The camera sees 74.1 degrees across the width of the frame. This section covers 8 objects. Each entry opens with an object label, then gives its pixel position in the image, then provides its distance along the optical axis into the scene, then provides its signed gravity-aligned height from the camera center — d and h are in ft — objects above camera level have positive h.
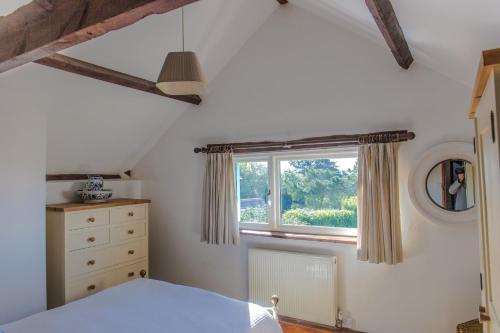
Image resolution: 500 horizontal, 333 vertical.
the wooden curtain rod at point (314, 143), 8.96 +1.13
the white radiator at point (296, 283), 9.78 -3.21
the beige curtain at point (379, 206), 8.83 -0.78
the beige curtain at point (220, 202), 11.56 -0.73
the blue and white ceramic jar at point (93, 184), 11.57 +0.03
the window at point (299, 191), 10.23 -0.40
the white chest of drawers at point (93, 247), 9.96 -2.03
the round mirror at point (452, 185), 8.24 -0.24
